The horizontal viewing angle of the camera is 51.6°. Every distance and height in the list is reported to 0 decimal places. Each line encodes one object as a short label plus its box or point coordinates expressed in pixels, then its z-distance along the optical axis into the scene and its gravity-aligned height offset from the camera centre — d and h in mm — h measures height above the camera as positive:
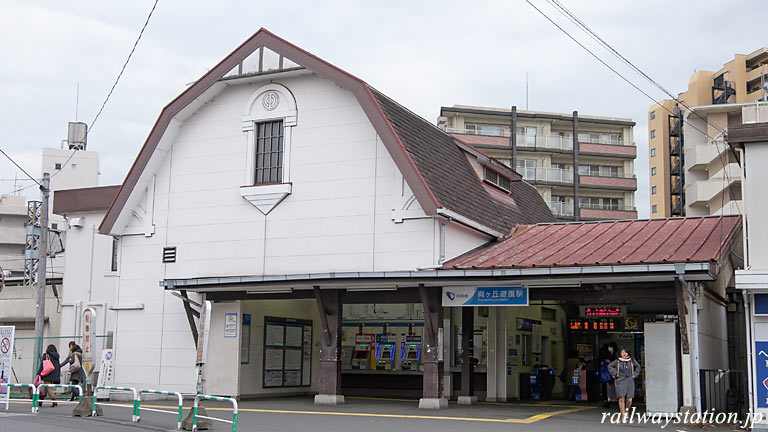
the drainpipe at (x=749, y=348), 14742 -224
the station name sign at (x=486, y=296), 17672 +783
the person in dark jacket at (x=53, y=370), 19156 -1114
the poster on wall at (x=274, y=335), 22688 -238
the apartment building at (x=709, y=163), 49875 +11755
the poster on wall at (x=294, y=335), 23766 -254
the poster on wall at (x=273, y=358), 22641 -912
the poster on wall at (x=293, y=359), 23734 -957
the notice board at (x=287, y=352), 22781 -744
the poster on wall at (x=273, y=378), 22609 -1482
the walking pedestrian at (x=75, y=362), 19656 -964
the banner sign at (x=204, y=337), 13070 -201
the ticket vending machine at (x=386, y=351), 24656 -691
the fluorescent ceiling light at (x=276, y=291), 20491 +925
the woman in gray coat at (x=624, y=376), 16719 -893
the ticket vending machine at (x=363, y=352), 25047 -747
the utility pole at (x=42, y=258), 24453 +1981
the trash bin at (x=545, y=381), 24062 -1489
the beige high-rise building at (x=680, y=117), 63438 +19013
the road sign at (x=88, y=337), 21281 -380
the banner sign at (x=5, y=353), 18047 -720
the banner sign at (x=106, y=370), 22250 -1302
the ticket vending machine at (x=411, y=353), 24266 -725
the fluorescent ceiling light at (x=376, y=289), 19355 +966
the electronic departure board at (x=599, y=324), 24312 +271
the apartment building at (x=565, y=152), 65188 +14878
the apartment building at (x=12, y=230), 66812 +7735
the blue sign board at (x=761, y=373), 14602 -671
